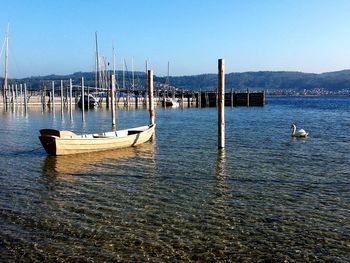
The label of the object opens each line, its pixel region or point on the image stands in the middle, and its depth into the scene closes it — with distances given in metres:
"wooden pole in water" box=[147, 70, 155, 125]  33.38
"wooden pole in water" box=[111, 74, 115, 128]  41.13
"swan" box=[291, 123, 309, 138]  33.88
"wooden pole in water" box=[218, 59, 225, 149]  22.78
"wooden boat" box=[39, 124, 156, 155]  22.14
